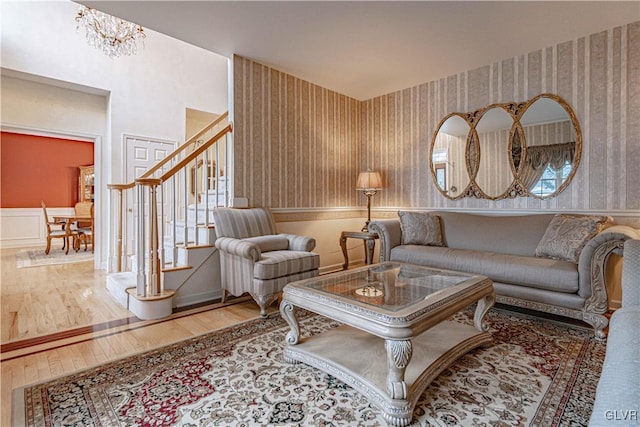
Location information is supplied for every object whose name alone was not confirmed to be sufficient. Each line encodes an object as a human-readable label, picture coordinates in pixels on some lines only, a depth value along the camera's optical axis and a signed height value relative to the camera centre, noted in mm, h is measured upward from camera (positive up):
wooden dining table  5805 -228
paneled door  4629 +820
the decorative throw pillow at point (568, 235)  2514 -211
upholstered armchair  2646 -416
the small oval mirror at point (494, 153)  3471 +661
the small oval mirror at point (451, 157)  3803 +676
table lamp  4234 +397
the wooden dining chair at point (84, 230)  5891 -383
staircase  2691 -489
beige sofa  2227 -392
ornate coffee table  1368 -605
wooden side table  3842 -407
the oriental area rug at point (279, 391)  1374 -918
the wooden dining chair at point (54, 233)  5727 -451
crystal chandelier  3949 +2371
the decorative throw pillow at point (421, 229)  3494 -217
